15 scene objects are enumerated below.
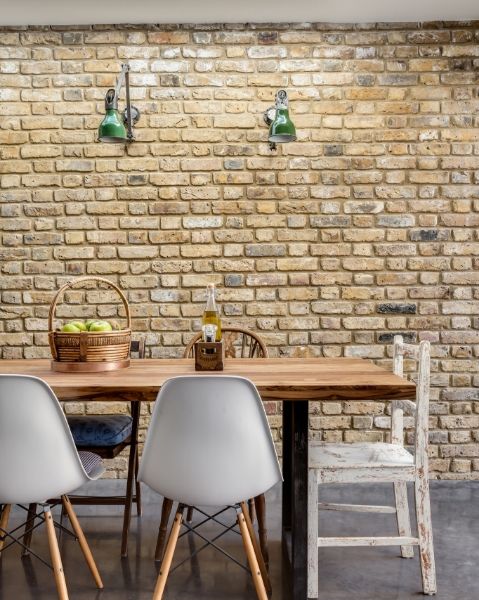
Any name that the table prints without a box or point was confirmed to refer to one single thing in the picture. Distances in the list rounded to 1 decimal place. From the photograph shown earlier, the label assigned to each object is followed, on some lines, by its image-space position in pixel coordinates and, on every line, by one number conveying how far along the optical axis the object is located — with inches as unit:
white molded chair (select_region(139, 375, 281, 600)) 75.9
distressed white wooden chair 94.9
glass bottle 102.3
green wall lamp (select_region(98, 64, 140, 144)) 131.2
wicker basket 101.5
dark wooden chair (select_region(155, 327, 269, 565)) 107.2
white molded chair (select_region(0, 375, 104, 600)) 78.7
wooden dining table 83.1
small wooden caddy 99.5
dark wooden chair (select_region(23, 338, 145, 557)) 112.0
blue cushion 112.1
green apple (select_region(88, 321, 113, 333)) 104.2
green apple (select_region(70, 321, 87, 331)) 105.3
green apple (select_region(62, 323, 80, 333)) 103.6
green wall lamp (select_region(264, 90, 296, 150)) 132.8
